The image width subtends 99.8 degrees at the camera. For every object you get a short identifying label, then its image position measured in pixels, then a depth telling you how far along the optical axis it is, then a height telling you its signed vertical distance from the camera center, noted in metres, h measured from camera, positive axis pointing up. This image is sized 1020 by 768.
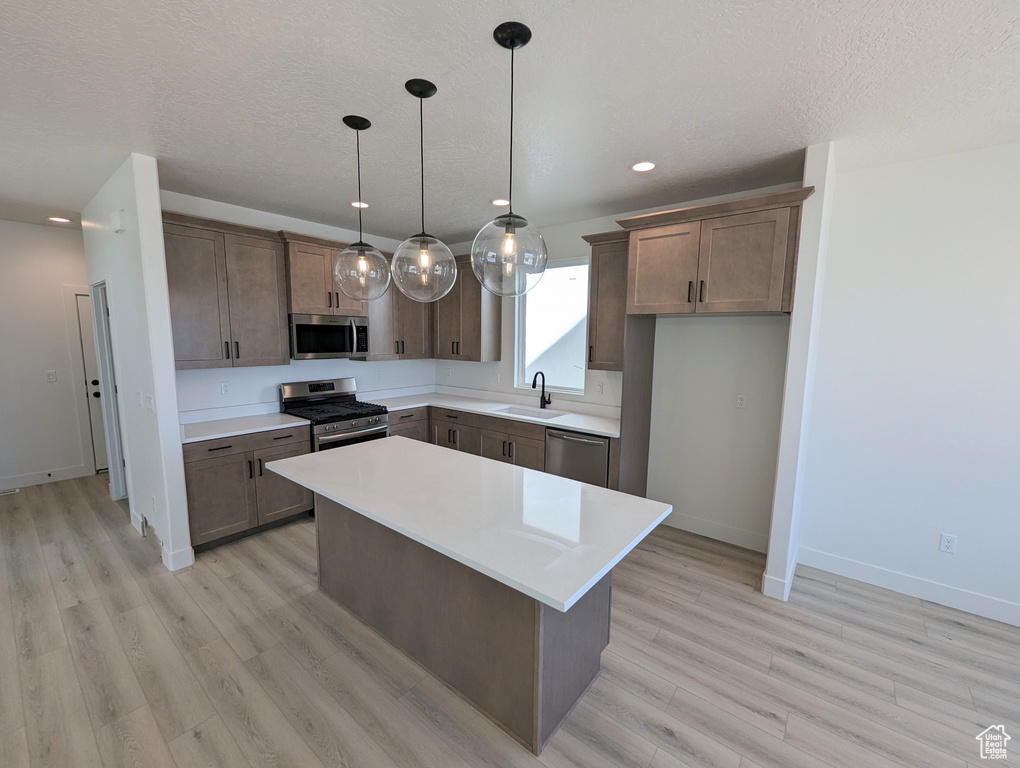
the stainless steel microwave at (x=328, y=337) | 3.86 +0.01
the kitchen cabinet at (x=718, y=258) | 2.54 +0.57
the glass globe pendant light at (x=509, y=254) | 1.69 +0.35
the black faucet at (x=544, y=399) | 4.31 -0.57
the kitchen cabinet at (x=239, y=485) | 3.10 -1.14
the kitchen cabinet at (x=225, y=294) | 3.18 +0.34
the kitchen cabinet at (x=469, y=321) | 4.55 +0.23
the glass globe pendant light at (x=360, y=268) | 2.19 +0.37
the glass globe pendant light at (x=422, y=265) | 1.96 +0.35
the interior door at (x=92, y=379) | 4.57 -0.48
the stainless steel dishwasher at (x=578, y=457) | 3.37 -0.92
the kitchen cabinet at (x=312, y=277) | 3.73 +0.54
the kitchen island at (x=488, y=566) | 1.53 -0.98
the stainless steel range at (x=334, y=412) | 3.70 -0.67
